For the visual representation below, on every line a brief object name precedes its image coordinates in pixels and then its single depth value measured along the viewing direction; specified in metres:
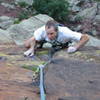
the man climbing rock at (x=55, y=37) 6.41
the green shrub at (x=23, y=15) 18.00
